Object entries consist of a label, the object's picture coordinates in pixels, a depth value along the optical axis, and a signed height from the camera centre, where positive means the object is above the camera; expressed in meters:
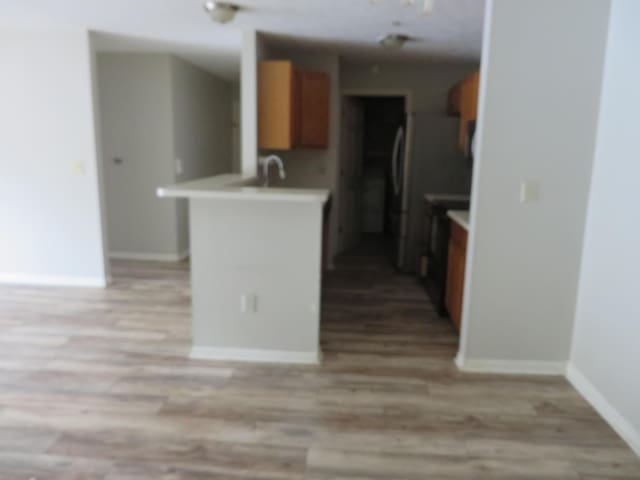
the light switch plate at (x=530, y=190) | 2.70 -0.22
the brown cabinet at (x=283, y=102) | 4.12 +0.38
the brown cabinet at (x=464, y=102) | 3.91 +0.42
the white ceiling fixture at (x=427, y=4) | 2.15 +0.64
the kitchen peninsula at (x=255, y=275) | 2.84 -0.79
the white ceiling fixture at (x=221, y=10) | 3.17 +0.88
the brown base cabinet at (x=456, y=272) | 3.32 -0.89
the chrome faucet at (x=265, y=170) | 4.24 -0.23
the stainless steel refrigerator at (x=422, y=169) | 4.98 -0.22
